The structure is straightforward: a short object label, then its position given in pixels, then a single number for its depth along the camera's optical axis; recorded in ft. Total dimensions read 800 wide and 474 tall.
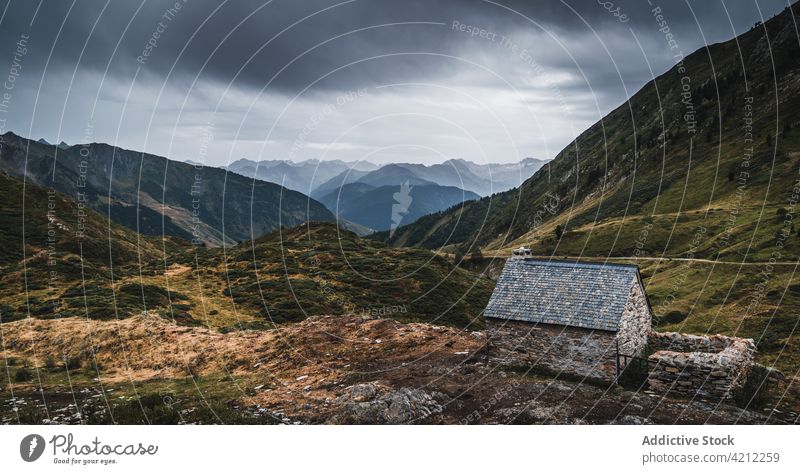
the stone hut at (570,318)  80.53
